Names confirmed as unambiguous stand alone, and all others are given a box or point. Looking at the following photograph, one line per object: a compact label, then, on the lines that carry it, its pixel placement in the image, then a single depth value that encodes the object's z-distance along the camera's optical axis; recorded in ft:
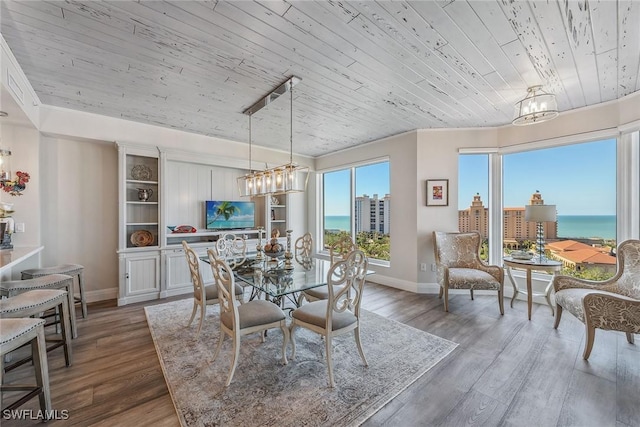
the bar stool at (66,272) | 9.18
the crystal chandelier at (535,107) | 8.84
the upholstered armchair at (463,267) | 10.96
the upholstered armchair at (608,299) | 7.22
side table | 10.28
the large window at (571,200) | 10.91
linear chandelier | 9.18
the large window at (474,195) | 13.83
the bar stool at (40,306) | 6.07
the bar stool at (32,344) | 4.82
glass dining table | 7.56
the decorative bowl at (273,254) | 10.49
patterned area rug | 5.56
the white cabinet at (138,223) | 12.11
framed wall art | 13.70
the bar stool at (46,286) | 7.53
